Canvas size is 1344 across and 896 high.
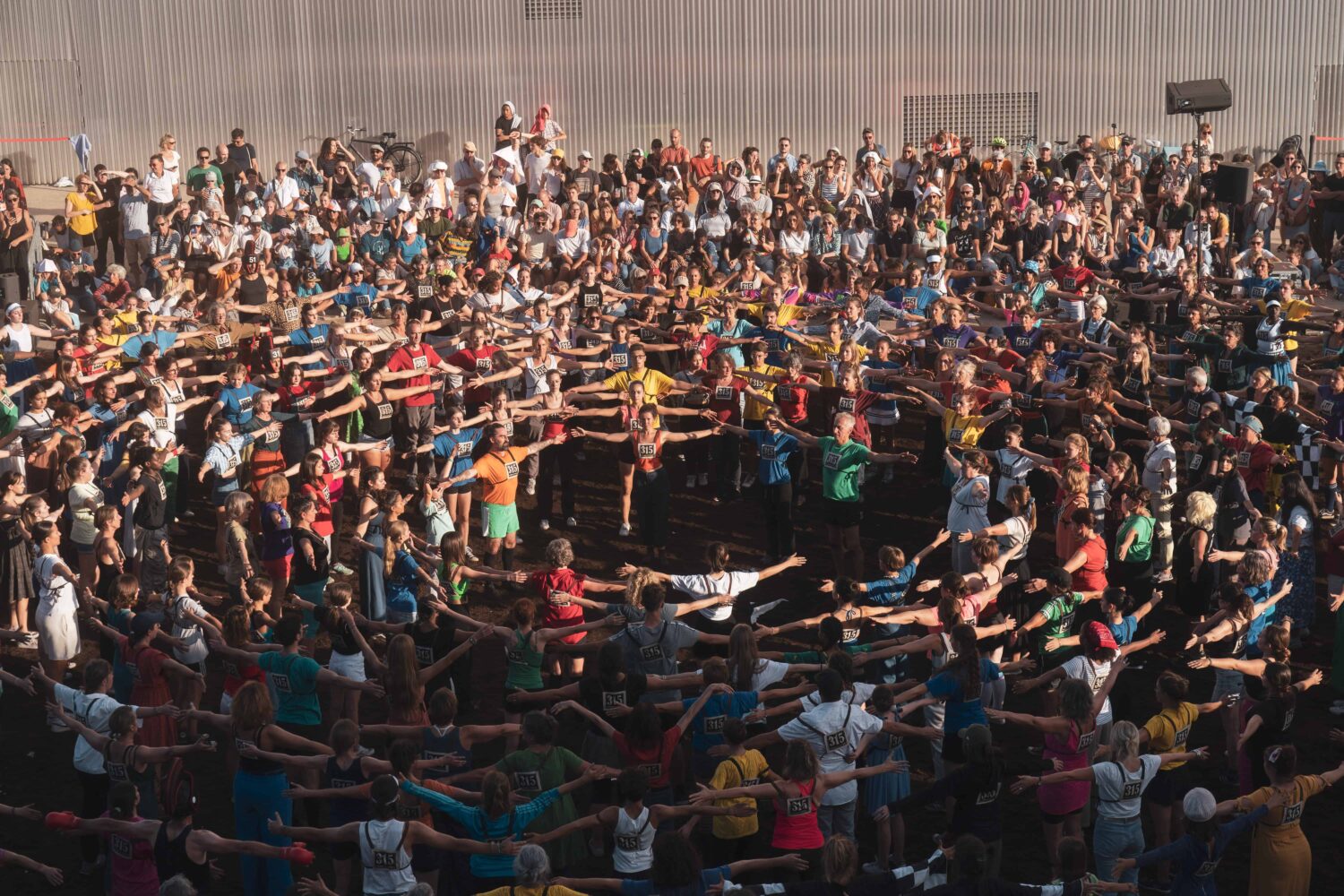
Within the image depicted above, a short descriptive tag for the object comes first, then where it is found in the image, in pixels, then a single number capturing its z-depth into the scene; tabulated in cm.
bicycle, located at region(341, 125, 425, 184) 3097
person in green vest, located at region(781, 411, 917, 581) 1427
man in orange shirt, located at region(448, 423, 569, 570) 1448
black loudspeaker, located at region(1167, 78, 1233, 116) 2658
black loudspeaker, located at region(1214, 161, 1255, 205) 2292
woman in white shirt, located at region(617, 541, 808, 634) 1171
